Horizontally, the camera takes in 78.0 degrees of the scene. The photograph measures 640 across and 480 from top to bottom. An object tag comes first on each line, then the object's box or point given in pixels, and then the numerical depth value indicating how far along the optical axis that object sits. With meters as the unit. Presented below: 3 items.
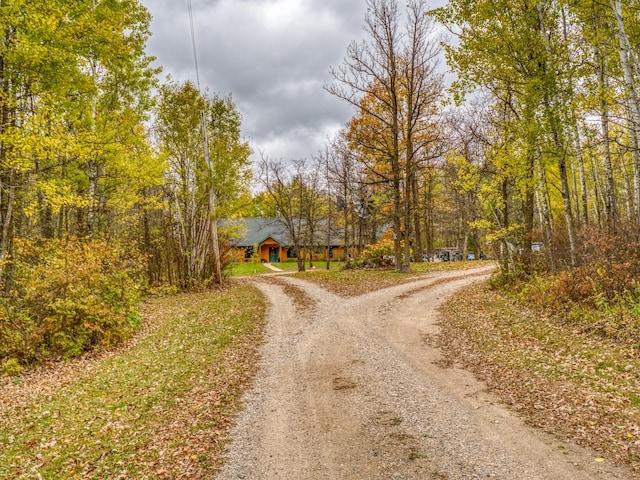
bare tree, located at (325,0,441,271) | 20.77
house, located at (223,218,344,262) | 52.84
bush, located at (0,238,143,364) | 9.96
